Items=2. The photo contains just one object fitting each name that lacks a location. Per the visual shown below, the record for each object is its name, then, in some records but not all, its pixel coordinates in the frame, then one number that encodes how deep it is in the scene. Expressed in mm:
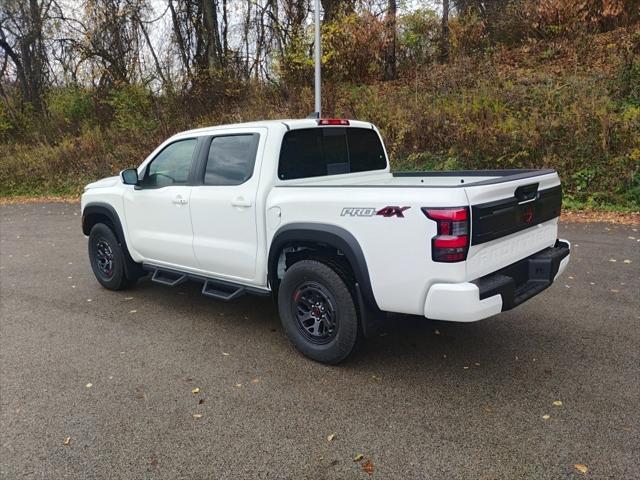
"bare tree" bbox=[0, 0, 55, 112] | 20078
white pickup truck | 3123
